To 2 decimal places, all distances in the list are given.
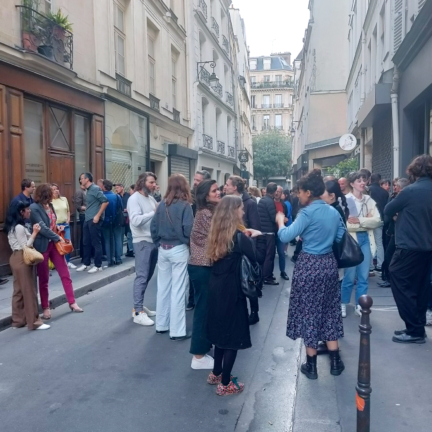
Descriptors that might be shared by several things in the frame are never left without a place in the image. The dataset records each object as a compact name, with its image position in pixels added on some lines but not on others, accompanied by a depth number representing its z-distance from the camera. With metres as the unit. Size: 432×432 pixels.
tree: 58.69
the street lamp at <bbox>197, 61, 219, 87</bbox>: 22.52
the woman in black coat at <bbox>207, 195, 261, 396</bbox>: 3.98
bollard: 2.93
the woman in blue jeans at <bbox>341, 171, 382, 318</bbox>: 6.11
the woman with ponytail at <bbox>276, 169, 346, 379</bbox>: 4.30
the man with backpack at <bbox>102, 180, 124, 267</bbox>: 10.28
